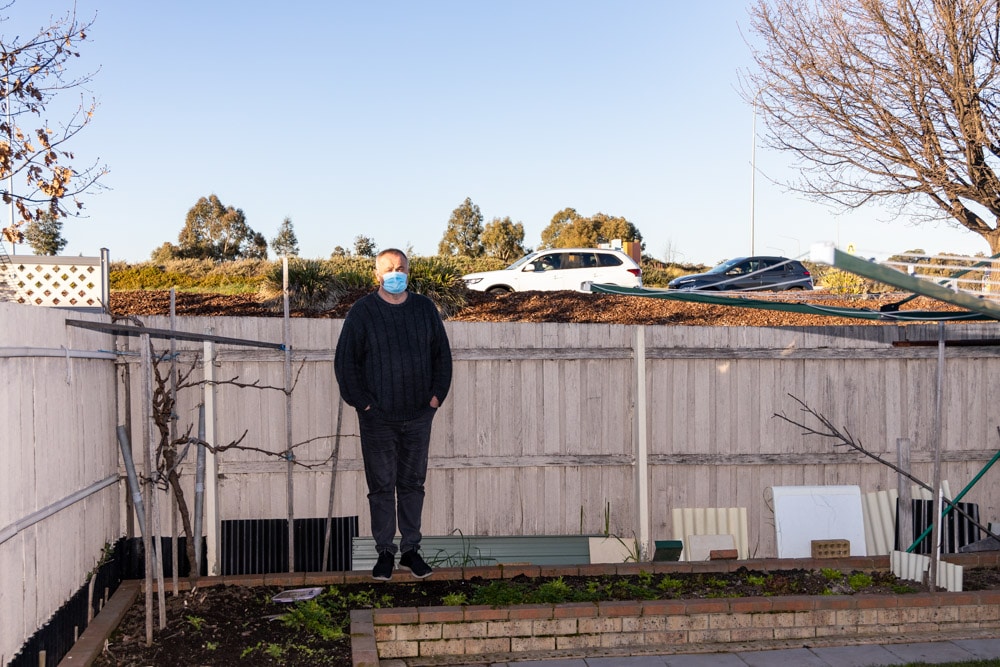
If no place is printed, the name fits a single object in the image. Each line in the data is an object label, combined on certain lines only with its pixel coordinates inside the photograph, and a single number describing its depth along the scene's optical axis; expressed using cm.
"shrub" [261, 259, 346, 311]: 1133
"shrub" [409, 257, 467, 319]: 1160
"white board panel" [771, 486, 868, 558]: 673
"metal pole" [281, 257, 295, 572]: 607
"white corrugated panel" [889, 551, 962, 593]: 564
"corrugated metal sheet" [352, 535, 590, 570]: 647
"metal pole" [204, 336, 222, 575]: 622
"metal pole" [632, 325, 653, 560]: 666
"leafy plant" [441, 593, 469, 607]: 520
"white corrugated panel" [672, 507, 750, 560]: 679
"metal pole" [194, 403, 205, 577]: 572
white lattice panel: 735
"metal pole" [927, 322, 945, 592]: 556
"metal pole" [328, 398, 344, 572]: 626
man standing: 549
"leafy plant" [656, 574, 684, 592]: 560
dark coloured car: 1767
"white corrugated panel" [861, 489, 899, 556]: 692
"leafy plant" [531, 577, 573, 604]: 535
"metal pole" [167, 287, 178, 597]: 532
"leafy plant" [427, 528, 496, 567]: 645
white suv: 1541
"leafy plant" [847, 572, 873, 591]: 573
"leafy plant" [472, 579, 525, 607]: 528
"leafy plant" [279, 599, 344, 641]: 478
